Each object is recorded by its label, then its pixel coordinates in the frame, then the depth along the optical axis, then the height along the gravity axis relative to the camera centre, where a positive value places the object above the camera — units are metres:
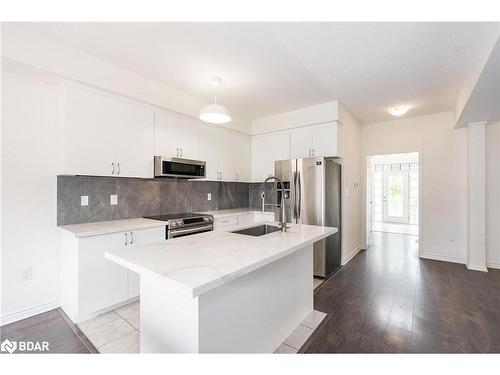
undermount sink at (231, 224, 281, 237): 2.18 -0.40
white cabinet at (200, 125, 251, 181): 3.64 +0.58
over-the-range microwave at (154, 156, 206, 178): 2.87 +0.27
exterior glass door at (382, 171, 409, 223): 8.02 -0.32
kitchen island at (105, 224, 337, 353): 1.15 -0.63
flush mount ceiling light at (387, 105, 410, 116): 3.65 +1.23
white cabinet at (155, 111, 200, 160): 2.98 +0.71
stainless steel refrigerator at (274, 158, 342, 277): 3.31 -0.16
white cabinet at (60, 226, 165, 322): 2.12 -0.84
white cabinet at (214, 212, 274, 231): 3.40 -0.50
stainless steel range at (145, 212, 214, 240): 2.71 -0.44
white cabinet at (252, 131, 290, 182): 4.12 +0.66
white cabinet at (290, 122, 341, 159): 3.58 +0.76
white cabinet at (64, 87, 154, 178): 2.28 +0.56
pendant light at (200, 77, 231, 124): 2.42 +0.77
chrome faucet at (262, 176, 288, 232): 2.07 -0.32
